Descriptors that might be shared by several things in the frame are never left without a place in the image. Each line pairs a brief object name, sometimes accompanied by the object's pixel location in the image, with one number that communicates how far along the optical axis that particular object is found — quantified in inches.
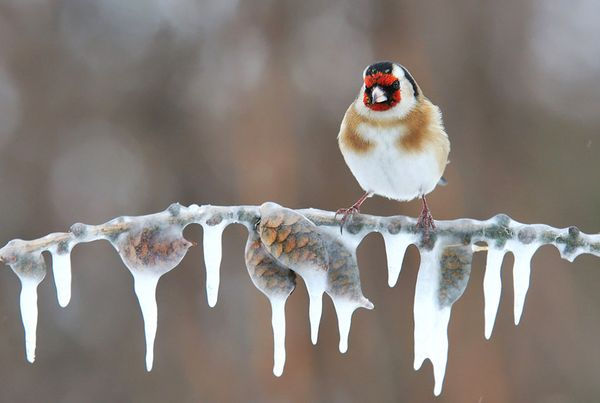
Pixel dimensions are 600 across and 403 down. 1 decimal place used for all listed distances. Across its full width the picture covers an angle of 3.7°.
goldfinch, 209.5
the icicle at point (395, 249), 204.5
